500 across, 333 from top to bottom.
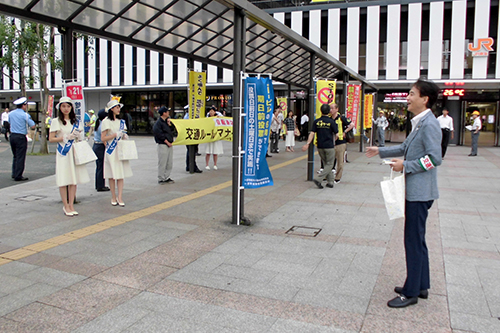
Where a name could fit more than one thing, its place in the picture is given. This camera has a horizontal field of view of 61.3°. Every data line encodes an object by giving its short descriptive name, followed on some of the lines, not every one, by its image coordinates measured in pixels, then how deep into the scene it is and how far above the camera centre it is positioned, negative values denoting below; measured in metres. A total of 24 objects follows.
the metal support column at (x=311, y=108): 9.98 +0.67
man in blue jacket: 3.48 -0.33
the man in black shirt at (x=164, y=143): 9.82 -0.19
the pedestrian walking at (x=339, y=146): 10.14 -0.22
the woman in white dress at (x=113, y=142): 7.26 -0.13
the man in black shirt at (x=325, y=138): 9.30 -0.03
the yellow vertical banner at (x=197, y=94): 11.19 +1.11
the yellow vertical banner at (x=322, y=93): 10.10 +1.04
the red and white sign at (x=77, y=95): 6.91 +0.64
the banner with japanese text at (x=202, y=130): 10.26 +0.15
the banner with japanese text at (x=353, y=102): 14.72 +1.27
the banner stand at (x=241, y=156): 6.16 -0.30
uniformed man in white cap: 10.34 -0.11
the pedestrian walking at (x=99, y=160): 8.75 -0.54
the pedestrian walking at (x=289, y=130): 18.56 +0.27
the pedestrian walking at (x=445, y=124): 15.53 +0.51
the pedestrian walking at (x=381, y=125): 19.17 +0.53
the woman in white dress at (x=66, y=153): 6.57 -0.30
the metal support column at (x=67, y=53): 7.11 +1.37
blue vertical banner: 6.22 +0.11
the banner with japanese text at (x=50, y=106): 16.98 +1.12
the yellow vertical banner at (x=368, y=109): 19.55 +1.32
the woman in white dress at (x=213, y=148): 12.05 -0.38
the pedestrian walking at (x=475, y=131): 16.94 +0.29
